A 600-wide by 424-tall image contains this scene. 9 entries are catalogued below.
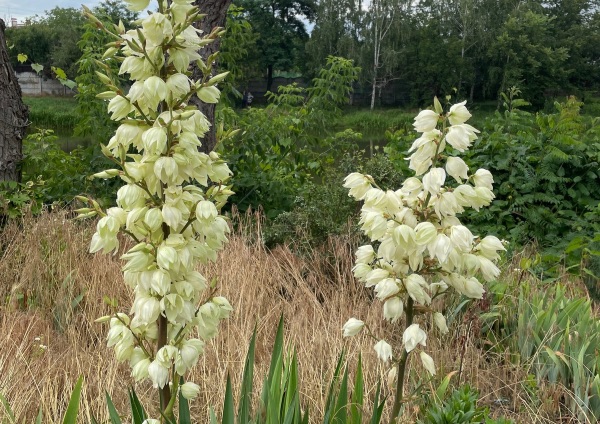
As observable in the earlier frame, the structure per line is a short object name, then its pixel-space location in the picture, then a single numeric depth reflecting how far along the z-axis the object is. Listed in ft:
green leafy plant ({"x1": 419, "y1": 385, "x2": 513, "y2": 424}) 5.74
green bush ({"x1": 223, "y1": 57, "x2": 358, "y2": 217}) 17.46
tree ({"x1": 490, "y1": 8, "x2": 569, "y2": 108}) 112.98
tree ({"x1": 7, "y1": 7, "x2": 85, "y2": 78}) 109.40
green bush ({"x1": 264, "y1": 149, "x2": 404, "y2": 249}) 14.62
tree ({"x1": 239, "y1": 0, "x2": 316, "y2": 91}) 128.26
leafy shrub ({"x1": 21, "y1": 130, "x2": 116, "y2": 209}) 16.75
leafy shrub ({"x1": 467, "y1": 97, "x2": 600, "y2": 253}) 18.01
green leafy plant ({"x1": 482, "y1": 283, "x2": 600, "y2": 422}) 7.93
